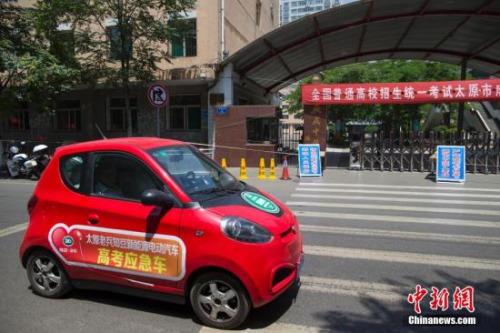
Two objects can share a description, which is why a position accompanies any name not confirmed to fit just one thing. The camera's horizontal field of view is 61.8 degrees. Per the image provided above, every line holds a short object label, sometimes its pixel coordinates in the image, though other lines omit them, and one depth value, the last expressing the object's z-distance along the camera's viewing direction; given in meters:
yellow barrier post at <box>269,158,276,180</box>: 14.45
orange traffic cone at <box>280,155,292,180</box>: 13.98
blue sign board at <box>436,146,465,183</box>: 13.11
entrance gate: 15.28
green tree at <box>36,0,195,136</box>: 15.20
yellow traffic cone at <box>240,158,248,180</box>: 14.19
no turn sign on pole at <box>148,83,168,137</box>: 12.38
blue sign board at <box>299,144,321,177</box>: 14.23
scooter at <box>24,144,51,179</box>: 13.97
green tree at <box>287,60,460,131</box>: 31.28
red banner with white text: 15.37
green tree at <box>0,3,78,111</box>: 13.81
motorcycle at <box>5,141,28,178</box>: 14.62
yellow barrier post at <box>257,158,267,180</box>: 14.34
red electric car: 3.65
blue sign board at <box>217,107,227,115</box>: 17.89
